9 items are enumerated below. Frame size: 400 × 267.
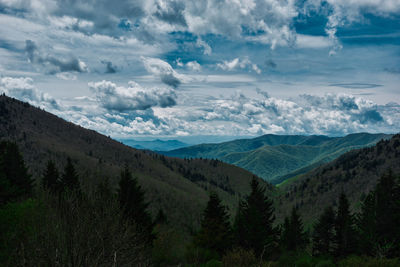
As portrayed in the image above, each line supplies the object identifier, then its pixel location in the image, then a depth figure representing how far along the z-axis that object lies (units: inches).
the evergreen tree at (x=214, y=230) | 1547.7
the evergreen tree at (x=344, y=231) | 1940.2
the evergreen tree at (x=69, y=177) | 1952.5
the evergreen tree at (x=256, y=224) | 1533.0
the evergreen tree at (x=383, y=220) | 1451.8
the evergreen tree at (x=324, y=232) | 2378.2
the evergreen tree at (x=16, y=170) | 1781.5
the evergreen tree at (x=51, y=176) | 1976.3
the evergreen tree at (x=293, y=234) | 2736.2
